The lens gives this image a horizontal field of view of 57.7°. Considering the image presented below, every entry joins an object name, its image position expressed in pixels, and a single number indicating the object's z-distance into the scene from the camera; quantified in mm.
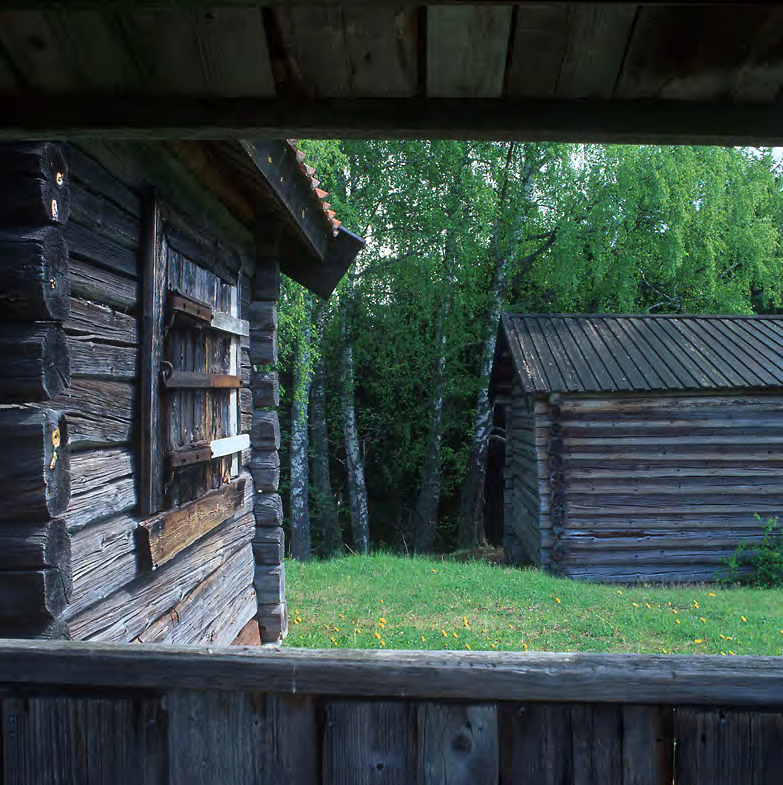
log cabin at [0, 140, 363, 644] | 2619
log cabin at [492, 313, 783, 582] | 11109
